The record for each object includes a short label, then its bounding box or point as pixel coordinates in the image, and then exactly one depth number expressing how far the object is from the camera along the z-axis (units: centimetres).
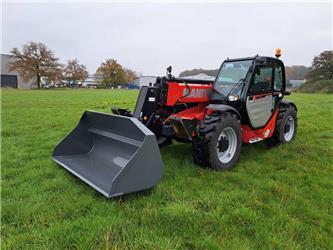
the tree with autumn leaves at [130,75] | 7510
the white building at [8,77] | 6100
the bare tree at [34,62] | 5216
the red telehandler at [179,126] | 323
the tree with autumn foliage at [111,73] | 7019
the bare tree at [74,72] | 6294
